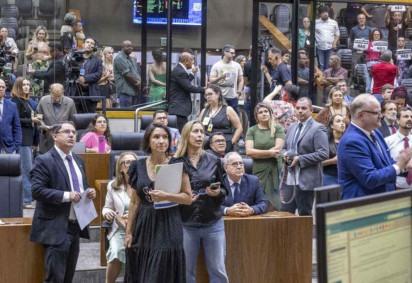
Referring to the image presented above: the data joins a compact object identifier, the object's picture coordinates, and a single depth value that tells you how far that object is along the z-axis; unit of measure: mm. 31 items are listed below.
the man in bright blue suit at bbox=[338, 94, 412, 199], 5617
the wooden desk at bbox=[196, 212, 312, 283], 8289
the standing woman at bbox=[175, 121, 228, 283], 7500
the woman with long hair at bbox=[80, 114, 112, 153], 11781
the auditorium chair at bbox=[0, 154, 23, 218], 8875
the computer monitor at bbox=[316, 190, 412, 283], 2539
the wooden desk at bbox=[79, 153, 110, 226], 10741
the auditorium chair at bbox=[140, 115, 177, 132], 12428
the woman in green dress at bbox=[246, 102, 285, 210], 10359
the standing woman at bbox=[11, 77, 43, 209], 11780
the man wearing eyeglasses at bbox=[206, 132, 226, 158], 9578
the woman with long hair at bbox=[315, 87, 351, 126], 11218
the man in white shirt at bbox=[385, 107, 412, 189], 7852
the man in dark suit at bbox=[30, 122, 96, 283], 7633
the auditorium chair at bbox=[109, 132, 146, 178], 10812
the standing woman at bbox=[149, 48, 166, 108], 16141
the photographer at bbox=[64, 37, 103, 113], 14312
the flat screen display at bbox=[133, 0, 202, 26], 16516
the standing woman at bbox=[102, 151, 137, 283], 8492
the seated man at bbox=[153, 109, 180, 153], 10484
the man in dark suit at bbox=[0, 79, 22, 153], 11508
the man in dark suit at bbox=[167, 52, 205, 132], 14320
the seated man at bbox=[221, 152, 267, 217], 8430
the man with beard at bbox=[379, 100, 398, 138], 11078
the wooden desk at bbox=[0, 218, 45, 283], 7805
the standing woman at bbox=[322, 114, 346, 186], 9945
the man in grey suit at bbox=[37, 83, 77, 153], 12484
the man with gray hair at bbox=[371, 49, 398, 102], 15594
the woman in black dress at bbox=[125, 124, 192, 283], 6980
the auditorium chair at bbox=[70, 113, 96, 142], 12703
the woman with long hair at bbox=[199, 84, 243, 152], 11523
